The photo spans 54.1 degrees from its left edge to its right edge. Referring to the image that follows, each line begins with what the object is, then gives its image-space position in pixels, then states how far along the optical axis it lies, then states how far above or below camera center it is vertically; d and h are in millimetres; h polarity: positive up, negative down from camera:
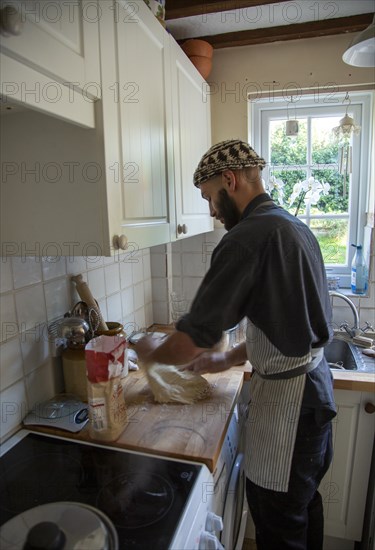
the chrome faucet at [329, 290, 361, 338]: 1648 -485
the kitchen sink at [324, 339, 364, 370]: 1531 -637
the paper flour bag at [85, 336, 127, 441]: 883 -424
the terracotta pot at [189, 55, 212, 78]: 1613 +652
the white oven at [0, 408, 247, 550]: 687 -580
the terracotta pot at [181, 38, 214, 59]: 1599 +710
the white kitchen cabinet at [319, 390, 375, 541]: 1362 -986
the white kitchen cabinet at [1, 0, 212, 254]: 822 +112
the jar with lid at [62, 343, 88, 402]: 1107 -456
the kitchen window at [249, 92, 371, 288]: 1778 +223
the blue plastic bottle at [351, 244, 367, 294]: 1723 -299
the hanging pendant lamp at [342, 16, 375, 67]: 1071 +484
